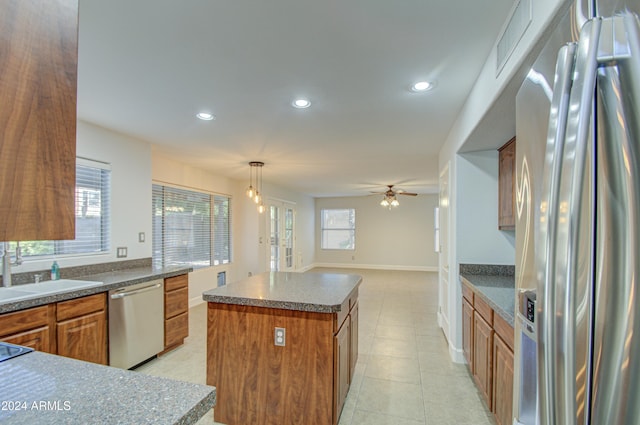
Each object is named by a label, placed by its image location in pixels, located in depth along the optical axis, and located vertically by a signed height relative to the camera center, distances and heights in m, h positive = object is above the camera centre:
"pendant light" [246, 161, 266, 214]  4.57 +0.86
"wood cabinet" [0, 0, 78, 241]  0.51 +0.19
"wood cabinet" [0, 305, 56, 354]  1.87 -0.71
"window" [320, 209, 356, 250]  9.70 -0.28
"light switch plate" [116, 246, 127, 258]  3.21 -0.34
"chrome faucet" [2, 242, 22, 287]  2.21 -0.35
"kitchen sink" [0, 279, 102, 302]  2.14 -0.53
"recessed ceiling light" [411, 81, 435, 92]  2.11 +0.99
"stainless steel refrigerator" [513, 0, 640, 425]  0.46 -0.02
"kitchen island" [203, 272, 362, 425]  1.86 -0.88
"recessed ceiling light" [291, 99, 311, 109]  2.41 +0.98
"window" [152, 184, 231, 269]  4.44 -0.12
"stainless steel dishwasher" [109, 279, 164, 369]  2.56 -0.95
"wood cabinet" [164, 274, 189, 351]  3.08 -0.98
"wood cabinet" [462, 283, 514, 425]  1.66 -0.92
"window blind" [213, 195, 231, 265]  5.68 -0.18
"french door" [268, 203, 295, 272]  6.92 -0.40
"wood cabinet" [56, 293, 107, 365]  2.19 -0.84
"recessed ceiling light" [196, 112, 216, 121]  2.68 +0.98
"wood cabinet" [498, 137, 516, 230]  2.51 +0.31
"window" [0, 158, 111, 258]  2.83 +0.09
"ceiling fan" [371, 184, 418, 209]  6.96 +0.54
